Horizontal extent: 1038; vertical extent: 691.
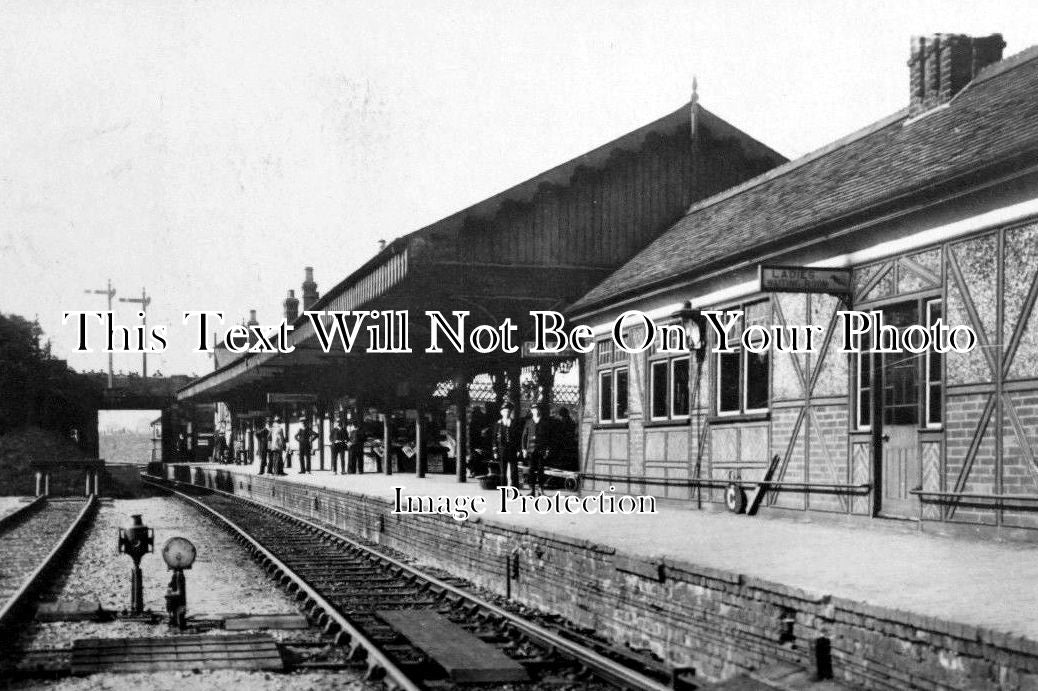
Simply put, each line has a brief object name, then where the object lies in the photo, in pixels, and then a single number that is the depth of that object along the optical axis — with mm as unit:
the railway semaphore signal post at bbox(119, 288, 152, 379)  66188
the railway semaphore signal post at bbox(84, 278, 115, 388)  65387
